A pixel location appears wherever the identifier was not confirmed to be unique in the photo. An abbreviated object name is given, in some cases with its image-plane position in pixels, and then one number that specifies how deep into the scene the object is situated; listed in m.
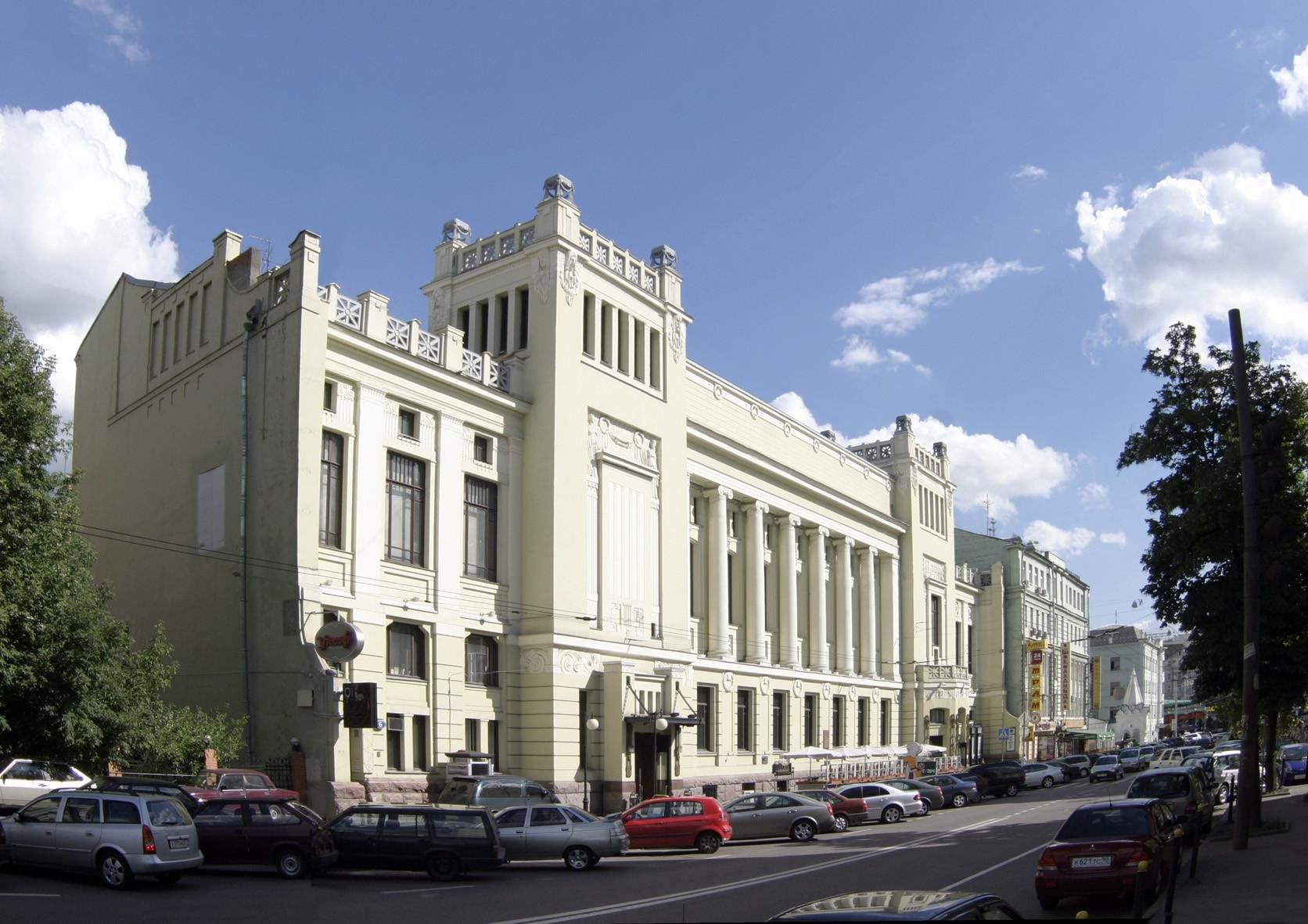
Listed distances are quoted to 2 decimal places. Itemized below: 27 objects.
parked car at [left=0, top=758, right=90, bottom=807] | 26.56
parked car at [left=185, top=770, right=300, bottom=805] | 24.95
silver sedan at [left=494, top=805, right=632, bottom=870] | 25.45
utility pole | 23.14
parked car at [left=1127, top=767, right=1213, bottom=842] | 26.14
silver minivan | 19.42
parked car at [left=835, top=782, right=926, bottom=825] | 40.19
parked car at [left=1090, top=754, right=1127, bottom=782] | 63.47
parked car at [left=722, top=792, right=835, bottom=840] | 32.84
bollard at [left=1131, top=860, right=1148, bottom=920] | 12.59
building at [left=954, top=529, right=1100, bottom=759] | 85.19
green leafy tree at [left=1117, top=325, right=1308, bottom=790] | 28.56
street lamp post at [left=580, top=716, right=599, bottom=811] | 37.53
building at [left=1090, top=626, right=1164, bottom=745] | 135.50
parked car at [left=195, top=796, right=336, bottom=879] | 21.89
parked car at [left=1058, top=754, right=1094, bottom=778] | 68.75
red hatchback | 29.56
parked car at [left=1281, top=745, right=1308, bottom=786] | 49.88
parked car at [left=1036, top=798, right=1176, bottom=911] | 16.86
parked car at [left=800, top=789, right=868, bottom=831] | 38.69
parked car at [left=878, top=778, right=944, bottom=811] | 43.78
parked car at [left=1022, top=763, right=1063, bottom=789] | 60.31
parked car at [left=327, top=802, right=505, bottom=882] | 22.61
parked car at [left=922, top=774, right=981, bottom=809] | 49.31
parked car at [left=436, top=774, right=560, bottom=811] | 29.30
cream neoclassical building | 32.34
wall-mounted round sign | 30.06
